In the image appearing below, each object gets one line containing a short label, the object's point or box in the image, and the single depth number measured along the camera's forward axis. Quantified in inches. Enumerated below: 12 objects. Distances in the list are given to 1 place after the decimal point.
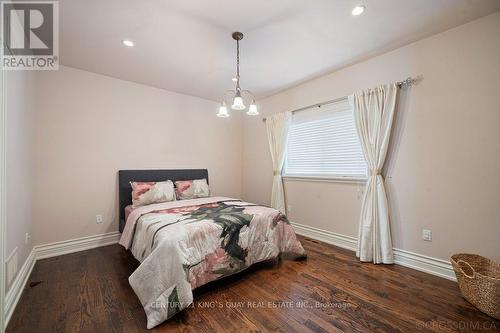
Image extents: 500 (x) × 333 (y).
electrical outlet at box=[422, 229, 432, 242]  89.2
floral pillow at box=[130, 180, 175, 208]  114.6
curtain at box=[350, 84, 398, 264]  97.3
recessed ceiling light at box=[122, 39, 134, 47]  89.8
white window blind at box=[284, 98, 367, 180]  115.5
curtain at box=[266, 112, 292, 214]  147.7
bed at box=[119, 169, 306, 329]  63.4
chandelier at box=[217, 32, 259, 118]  84.1
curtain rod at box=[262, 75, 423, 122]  92.1
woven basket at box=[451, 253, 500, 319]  61.9
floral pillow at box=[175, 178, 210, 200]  134.2
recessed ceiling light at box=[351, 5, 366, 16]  71.0
